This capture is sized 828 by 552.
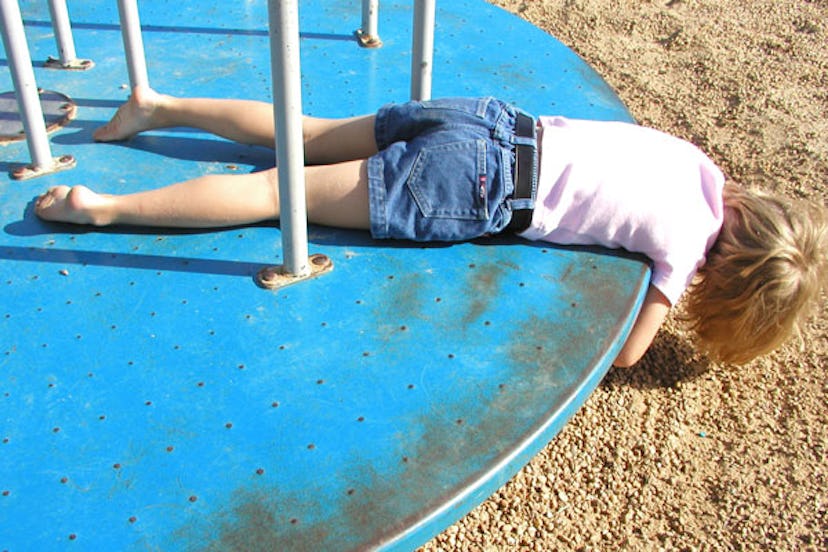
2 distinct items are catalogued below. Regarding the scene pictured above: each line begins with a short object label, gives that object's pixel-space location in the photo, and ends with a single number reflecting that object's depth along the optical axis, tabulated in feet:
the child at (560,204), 5.34
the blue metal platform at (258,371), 3.75
